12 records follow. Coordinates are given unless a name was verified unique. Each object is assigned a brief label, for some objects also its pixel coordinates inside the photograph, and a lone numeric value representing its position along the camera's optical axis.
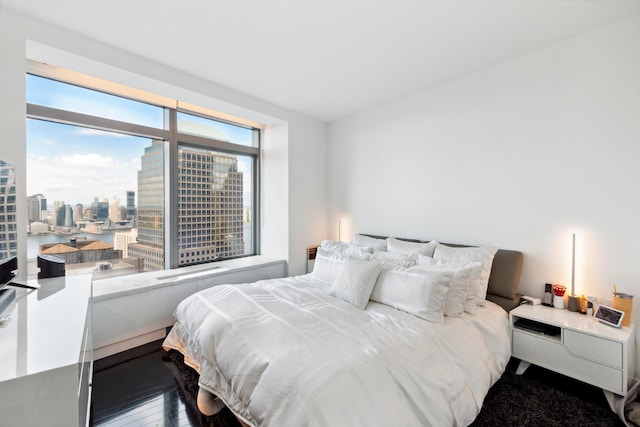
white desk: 0.86
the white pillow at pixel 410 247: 2.82
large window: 2.63
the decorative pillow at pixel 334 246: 3.18
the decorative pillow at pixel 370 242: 3.23
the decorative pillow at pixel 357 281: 2.26
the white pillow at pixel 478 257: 2.36
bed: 1.30
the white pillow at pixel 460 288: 2.10
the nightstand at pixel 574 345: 1.79
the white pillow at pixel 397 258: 2.63
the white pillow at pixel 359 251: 2.83
